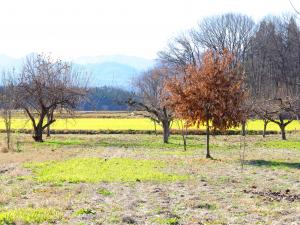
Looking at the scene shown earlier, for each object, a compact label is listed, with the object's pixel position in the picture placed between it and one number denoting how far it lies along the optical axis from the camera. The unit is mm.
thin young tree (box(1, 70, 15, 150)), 37000
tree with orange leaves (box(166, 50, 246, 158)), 28938
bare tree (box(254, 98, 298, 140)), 46719
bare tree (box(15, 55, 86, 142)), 45156
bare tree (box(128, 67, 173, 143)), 43406
